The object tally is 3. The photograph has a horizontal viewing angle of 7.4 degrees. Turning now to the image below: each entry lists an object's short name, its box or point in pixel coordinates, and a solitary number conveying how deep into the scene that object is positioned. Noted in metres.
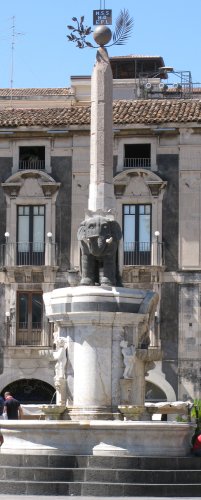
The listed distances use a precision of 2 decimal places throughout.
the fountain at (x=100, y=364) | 31.36
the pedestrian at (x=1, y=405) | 39.41
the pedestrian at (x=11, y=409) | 35.91
